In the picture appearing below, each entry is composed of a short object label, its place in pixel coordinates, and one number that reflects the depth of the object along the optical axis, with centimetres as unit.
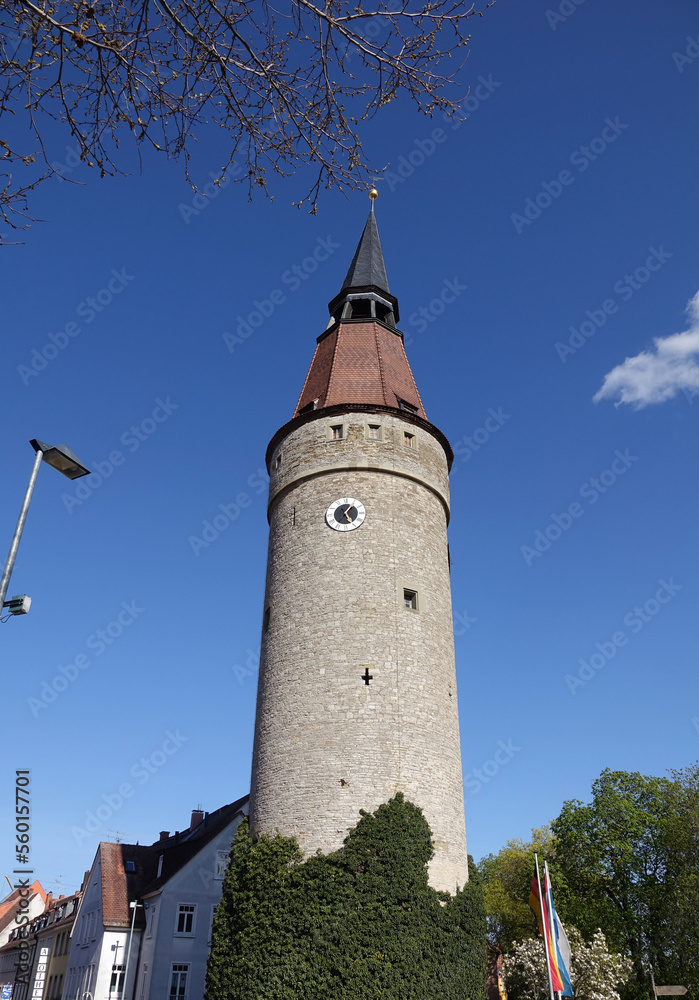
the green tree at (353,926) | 1586
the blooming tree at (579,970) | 2691
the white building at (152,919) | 3048
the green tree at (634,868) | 3028
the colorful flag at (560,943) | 1891
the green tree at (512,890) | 4016
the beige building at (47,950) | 4234
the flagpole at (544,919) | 1877
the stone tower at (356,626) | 1806
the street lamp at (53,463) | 925
